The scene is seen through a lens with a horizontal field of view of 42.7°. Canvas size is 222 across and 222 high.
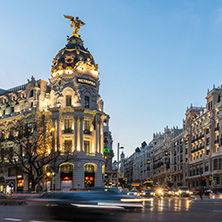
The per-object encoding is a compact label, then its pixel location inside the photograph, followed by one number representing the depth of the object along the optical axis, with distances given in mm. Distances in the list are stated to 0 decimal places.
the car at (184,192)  47260
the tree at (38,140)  40025
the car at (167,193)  50865
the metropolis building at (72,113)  49908
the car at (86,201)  11551
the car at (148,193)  47137
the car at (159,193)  47530
